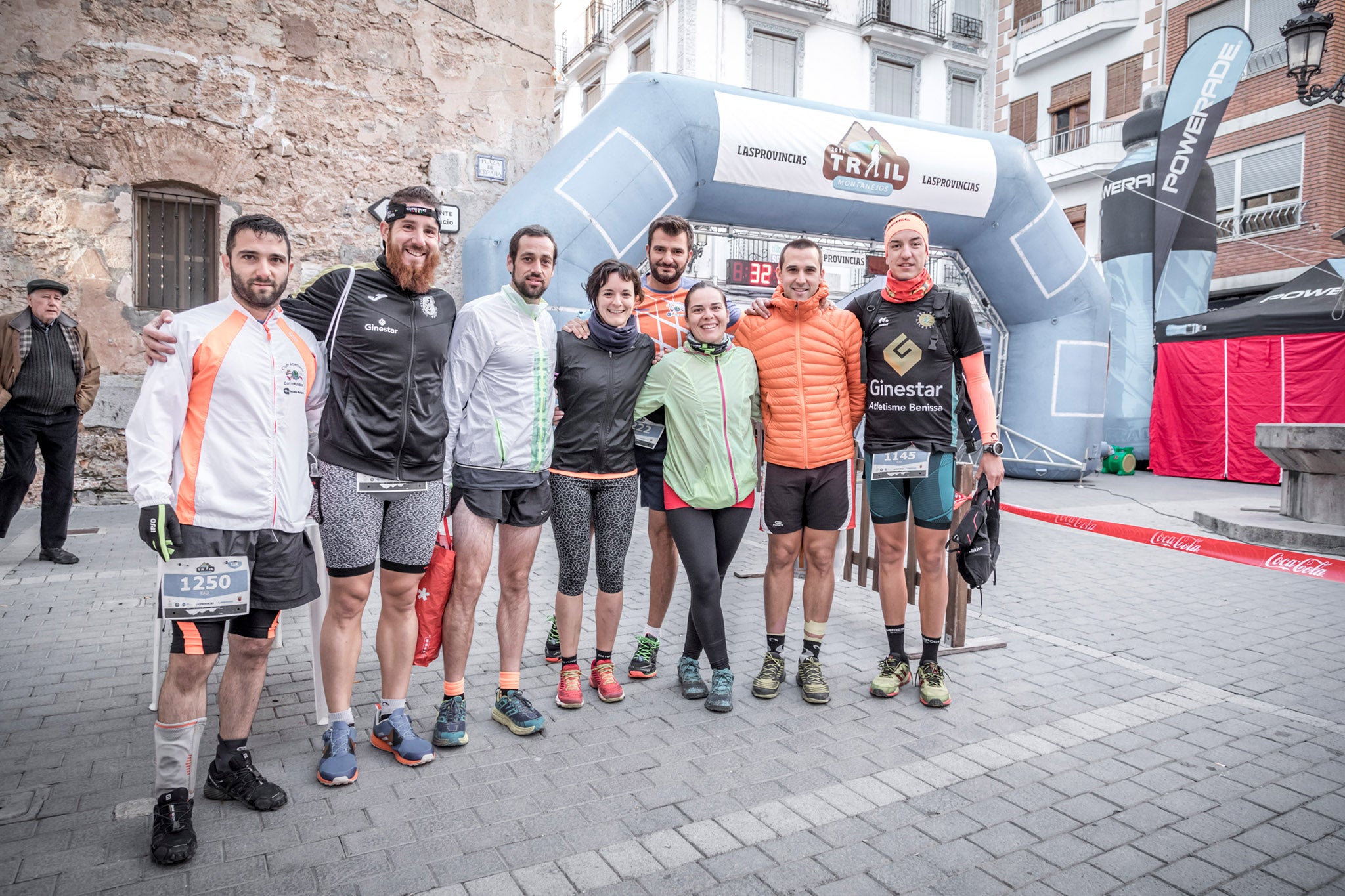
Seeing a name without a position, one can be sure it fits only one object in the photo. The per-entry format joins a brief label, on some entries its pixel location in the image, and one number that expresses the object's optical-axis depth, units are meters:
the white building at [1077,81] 21.62
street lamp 8.26
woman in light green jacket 3.75
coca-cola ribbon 6.16
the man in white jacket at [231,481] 2.50
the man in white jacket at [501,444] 3.30
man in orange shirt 4.05
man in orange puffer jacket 3.82
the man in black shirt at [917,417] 3.84
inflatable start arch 8.40
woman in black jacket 3.62
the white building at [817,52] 22.56
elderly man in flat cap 5.96
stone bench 8.10
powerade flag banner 13.70
